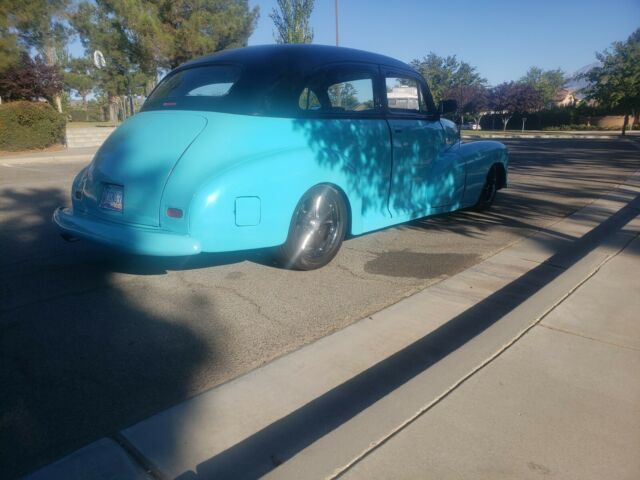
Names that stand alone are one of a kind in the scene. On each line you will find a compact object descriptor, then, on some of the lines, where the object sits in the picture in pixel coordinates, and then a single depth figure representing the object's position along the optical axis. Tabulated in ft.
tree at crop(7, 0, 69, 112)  60.44
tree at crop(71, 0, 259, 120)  72.79
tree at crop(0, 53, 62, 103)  64.23
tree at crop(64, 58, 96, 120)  131.13
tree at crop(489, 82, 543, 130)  164.76
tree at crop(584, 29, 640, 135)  95.09
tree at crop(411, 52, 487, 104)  264.31
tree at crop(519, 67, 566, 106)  232.86
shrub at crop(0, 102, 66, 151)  51.08
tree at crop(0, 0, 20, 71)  56.39
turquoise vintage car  10.39
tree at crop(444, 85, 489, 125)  176.04
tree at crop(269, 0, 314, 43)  70.44
